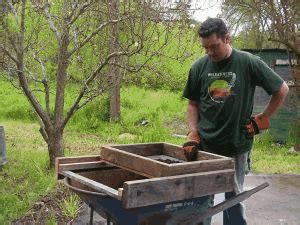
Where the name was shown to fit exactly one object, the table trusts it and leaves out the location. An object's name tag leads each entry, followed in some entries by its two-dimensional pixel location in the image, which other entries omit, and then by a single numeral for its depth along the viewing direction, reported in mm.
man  3914
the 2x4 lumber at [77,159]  3672
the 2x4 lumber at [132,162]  3199
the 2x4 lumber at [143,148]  3938
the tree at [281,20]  10664
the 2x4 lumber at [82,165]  3588
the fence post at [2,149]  7578
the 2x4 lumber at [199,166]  3114
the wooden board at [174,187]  2803
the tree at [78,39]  6562
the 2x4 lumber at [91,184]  2918
